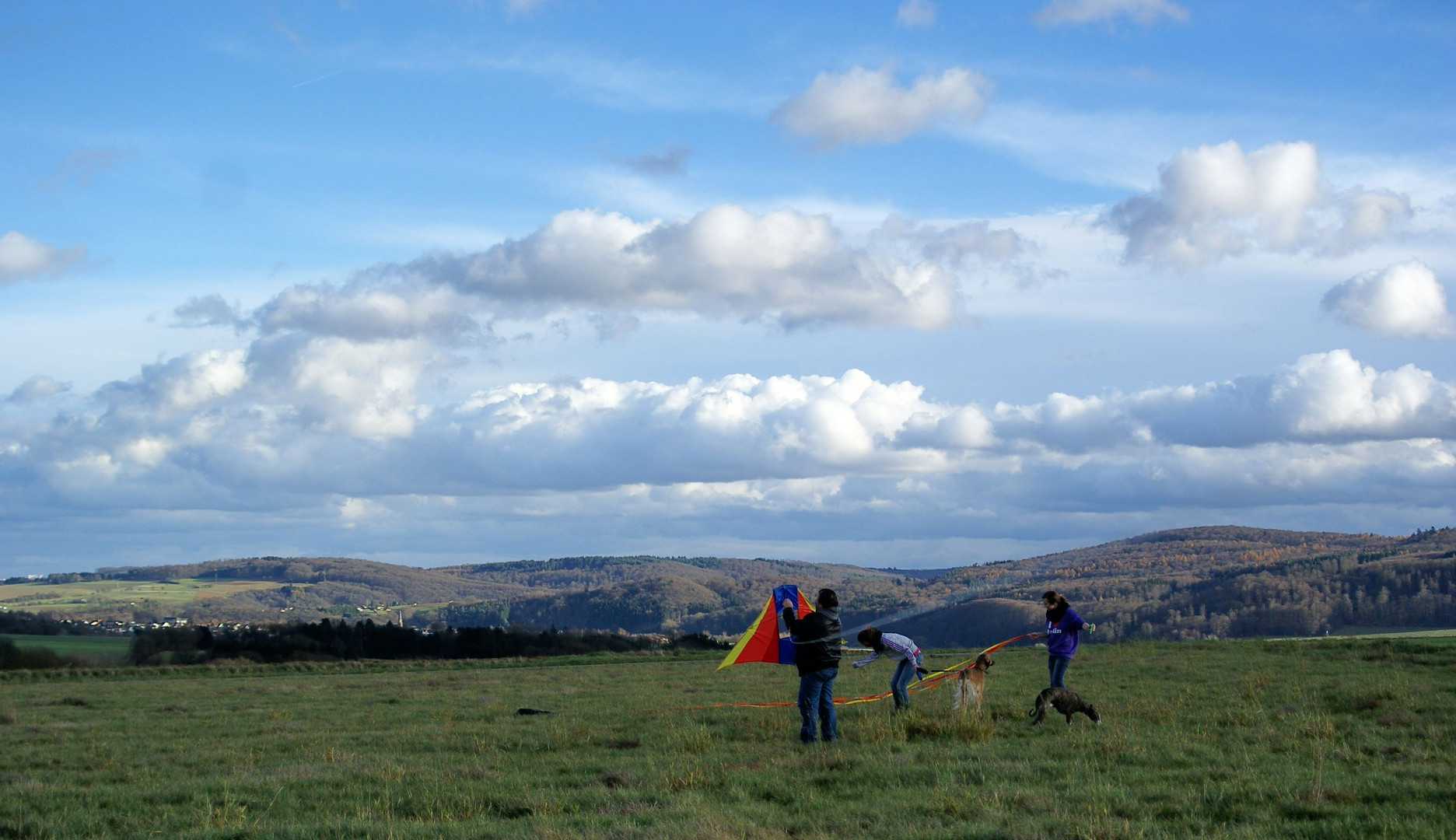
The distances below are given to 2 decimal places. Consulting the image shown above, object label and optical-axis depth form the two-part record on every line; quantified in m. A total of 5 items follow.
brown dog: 15.75
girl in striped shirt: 16.28
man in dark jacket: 14.00
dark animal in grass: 14.79
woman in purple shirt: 15.98
